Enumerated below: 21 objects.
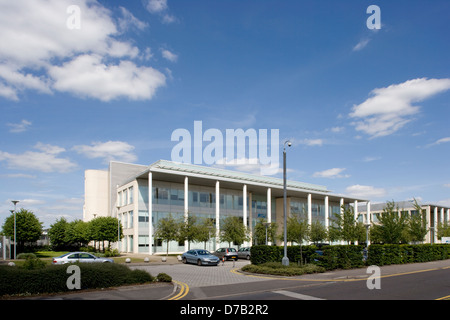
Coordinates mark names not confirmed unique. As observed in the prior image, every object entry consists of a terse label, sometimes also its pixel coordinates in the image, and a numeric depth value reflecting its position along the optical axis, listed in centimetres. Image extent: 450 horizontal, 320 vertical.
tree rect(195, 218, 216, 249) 4850
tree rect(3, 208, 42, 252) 4819
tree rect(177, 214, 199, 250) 4772
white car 2574
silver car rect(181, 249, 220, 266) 3191
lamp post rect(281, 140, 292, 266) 2384
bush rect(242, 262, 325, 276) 2196
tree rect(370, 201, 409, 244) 4044
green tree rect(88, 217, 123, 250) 5456
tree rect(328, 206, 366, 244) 4445
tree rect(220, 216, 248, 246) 5312
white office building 5278
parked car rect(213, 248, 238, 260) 3938
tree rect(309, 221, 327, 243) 5809
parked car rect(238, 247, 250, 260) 4185
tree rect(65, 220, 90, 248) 6328
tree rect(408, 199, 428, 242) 4900
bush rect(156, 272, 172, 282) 1775
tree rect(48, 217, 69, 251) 6888
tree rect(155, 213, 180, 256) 4684
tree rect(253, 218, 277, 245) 5750
